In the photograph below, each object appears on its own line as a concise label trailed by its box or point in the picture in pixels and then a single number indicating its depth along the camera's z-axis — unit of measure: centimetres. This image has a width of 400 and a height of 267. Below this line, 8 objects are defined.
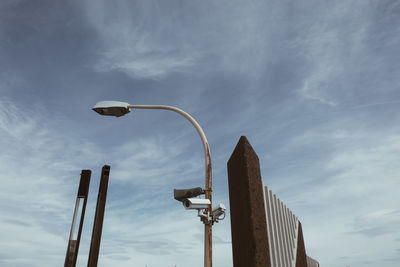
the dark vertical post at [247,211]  407
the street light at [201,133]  503
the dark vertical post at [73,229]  805
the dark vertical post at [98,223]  824
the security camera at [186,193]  523
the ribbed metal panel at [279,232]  500
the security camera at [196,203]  504
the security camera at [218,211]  498
